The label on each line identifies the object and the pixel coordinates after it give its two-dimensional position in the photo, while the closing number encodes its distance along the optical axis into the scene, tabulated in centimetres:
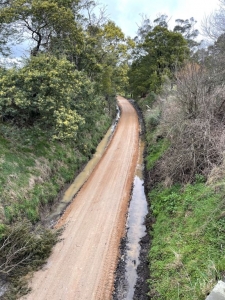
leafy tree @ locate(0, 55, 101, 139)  1223
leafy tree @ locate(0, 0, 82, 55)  1391
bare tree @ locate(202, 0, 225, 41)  1443
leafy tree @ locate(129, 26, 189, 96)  2847
